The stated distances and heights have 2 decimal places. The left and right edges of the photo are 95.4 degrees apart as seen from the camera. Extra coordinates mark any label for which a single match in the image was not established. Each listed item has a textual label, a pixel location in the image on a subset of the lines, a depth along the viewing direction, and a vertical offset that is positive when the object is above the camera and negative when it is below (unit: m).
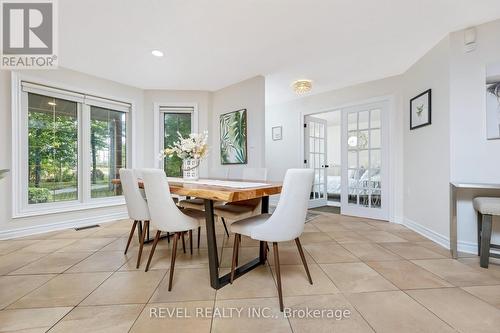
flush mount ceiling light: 3.61 +1.28
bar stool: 1.93 -0.50
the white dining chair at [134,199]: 2.08 -0.31
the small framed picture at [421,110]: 2.79 +0.72
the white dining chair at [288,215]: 1.49 -0.34
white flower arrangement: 2.50 +0.19
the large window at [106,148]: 3.79 +0.31
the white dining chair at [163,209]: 1.66 -0.32
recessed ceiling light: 2.85 +1.44
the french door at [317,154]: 4.73 +0.25
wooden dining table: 1.44 -0.20
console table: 2.16 -0.50
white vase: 2.60 -0.03
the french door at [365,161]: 3.70 +0.07
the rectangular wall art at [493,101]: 2.20 +0.62
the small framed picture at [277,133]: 4.98 +0.73
